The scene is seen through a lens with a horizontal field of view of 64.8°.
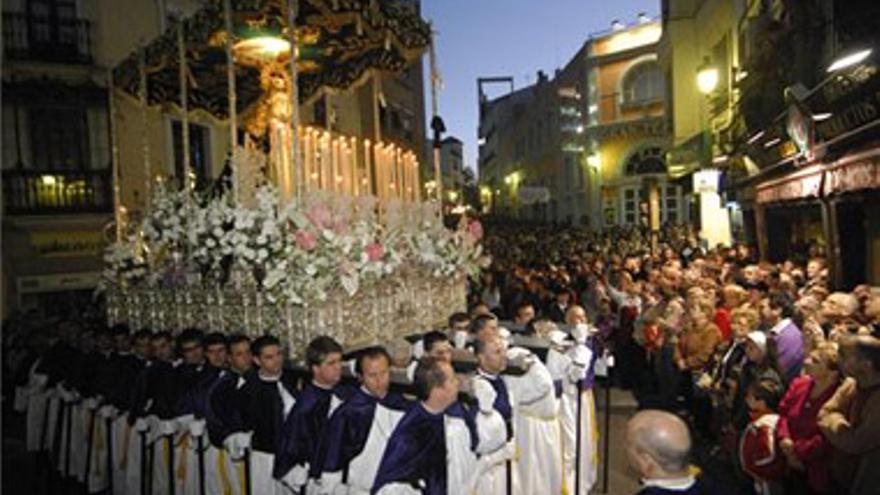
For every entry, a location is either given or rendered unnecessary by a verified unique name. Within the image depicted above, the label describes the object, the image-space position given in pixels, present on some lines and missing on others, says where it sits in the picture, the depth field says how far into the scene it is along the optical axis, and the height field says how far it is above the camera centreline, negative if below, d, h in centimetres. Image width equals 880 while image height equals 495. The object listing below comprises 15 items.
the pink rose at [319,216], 625 +21
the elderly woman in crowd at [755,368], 596 -128
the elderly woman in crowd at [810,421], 477 -143
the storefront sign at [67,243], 1738 +16
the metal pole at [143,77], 946 +231
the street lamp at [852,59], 782 +183
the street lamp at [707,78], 1510 +321
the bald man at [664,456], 307 -103
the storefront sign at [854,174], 831 +58
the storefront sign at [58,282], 1723 -83
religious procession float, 629 +23
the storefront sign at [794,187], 1087 +61
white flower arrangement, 617 -6
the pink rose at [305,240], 608 +0
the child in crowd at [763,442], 521 -168
